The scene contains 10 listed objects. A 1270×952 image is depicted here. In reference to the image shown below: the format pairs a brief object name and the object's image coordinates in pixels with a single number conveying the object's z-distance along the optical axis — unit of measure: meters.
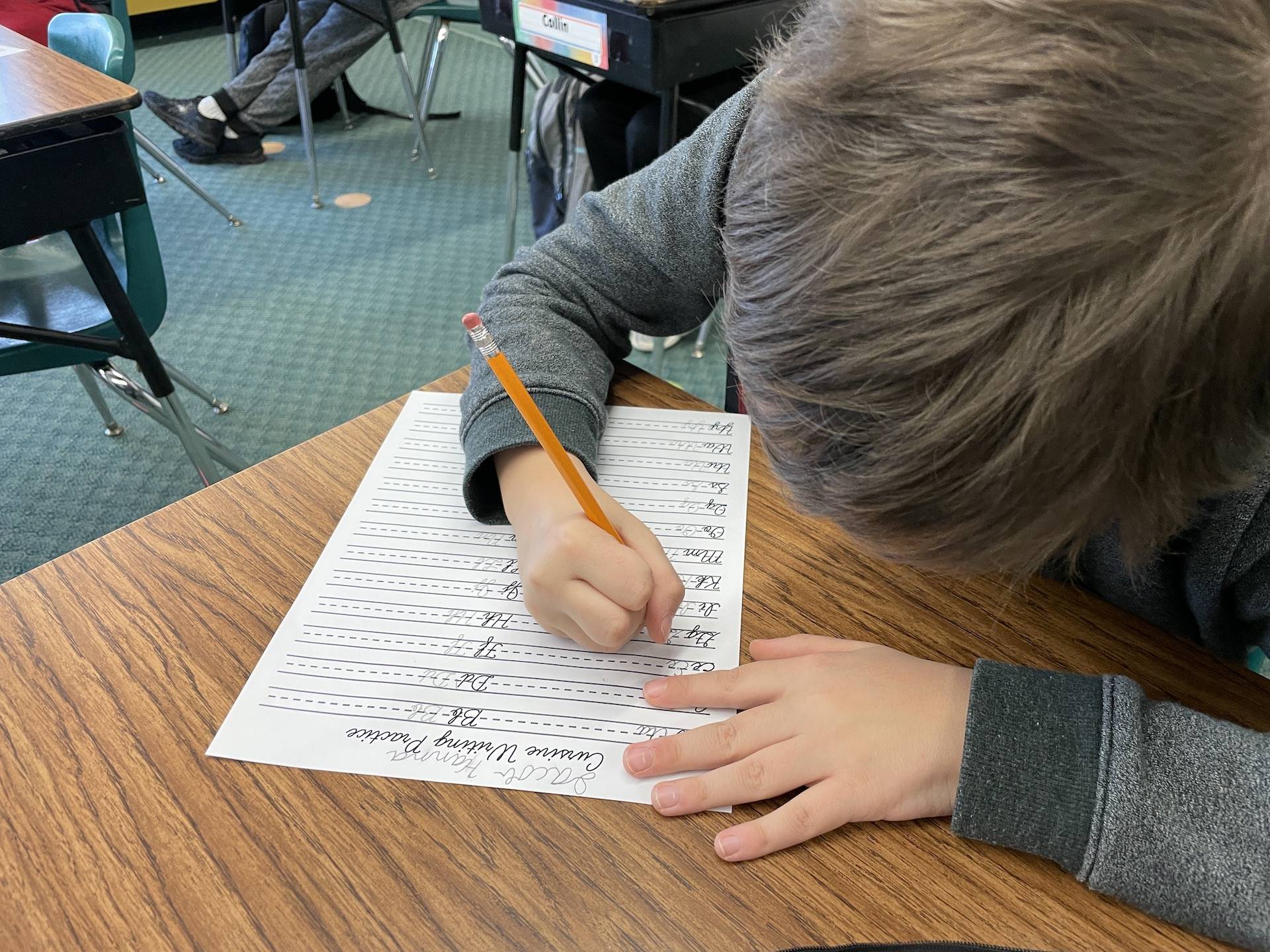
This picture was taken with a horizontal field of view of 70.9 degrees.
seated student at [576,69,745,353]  1.60
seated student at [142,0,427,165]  2.74
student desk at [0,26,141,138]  0.91
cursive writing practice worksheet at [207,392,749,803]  0.44
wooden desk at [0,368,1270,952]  0.37
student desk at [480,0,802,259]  1.28
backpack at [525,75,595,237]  1.87
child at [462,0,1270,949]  0.31
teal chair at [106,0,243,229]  2.12
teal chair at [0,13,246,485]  1.08
